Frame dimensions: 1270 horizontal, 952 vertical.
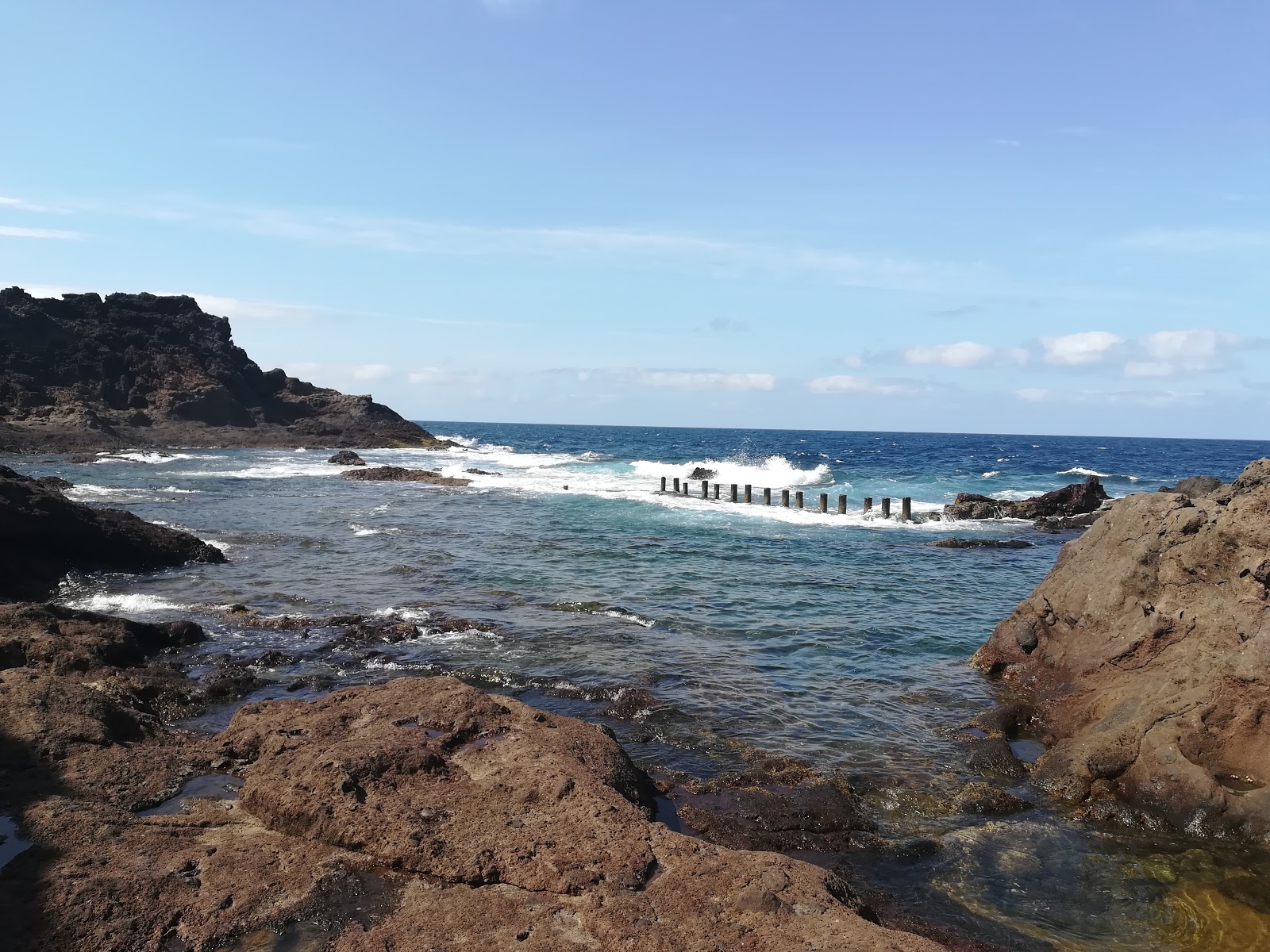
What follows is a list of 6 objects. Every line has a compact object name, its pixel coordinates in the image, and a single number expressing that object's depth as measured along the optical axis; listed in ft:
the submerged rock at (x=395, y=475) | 140.05
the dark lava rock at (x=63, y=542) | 49.14
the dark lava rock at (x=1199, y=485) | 87.56
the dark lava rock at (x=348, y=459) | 168.96
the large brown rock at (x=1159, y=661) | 25.32
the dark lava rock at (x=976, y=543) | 80.69
